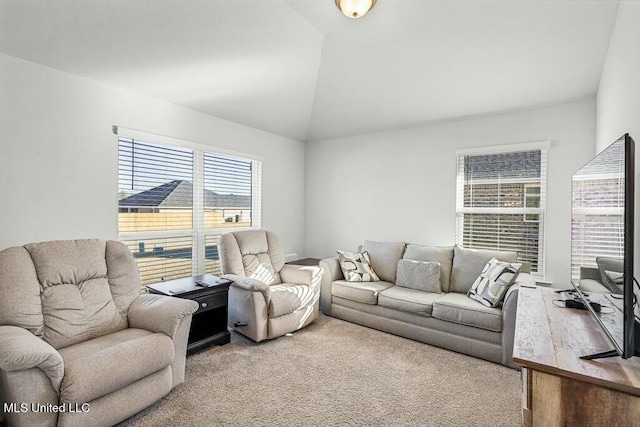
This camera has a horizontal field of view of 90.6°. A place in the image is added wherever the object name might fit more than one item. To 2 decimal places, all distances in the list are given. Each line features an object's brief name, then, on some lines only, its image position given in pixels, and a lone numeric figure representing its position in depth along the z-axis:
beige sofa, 2.75
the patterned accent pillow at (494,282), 2.85
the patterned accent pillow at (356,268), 3.85
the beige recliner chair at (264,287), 3.04
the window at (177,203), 3.18
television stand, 1.07
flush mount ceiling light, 2.29
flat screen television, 1.17
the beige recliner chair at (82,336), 1.62
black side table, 2.79
